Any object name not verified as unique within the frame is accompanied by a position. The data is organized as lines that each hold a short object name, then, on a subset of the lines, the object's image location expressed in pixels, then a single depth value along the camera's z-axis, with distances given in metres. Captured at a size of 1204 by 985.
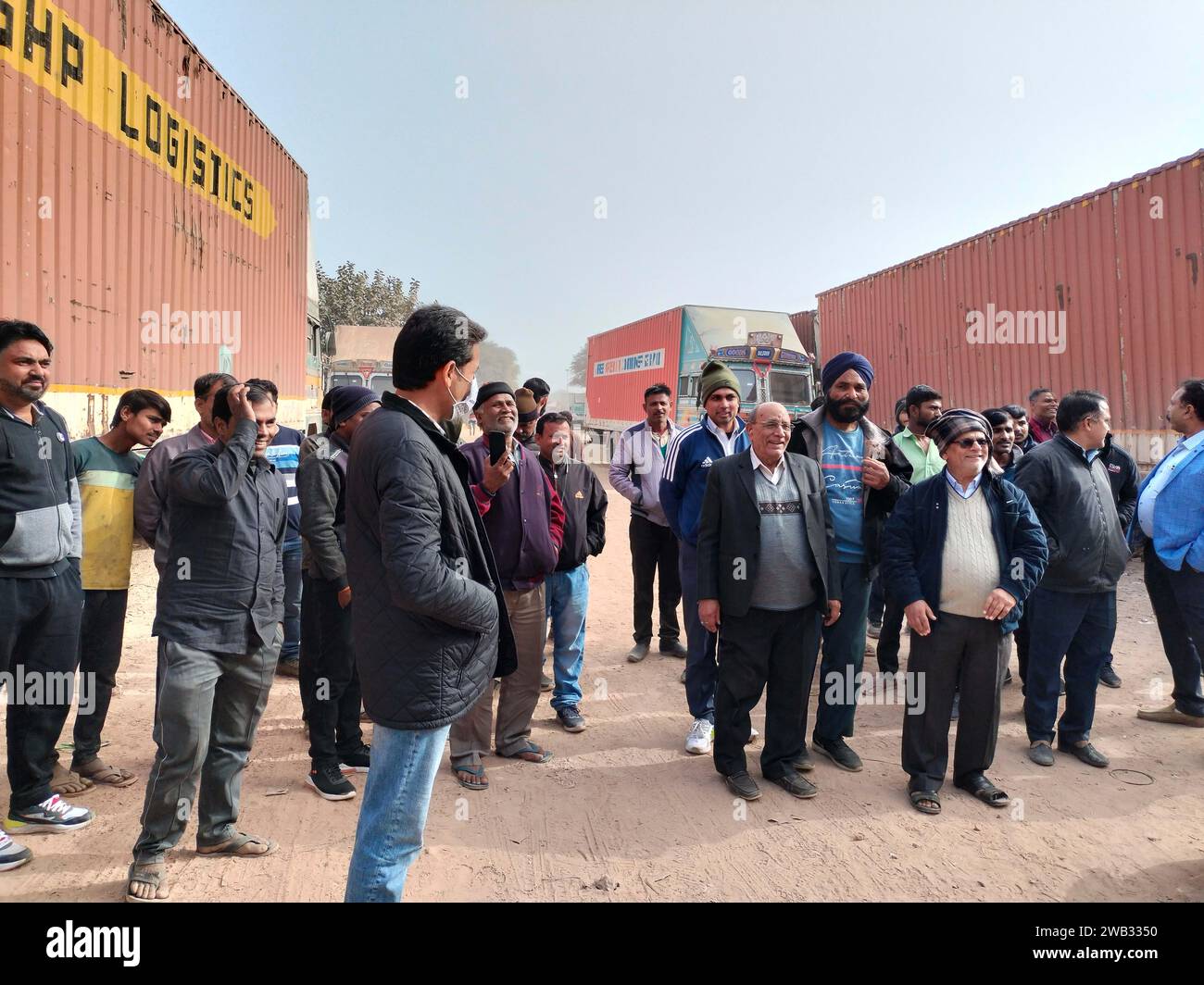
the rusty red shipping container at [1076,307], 8.38
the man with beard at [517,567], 3.62
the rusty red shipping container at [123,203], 5.09
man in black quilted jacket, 1.76
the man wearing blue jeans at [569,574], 4.38
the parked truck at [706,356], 14.51
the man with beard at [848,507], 3.91
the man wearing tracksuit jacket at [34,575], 2.79
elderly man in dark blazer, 3.54
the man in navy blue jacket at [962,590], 3.43
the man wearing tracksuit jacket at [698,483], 4.15
